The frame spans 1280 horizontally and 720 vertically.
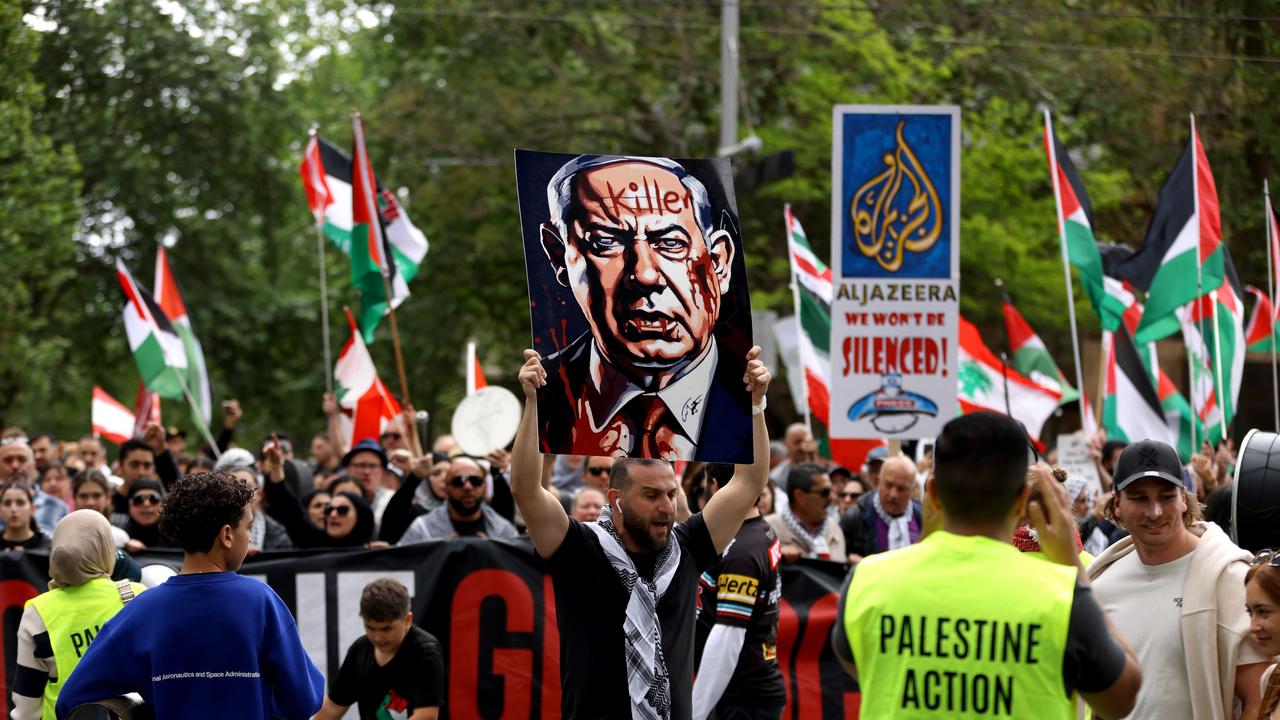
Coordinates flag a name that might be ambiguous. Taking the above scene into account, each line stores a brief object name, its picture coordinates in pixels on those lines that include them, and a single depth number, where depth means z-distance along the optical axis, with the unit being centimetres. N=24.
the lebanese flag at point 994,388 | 1504
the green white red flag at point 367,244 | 1344
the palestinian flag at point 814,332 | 1426
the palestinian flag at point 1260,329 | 1611
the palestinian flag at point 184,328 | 1555
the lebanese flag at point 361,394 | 1414
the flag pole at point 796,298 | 1351
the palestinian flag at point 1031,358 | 1574
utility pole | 2112
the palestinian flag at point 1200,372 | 1242
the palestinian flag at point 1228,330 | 1306
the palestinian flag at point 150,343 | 1502
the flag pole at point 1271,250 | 1310
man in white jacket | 516
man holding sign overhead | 533
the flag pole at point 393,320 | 1165
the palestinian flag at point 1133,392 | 1385
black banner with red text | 928
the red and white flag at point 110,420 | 1625
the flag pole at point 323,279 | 1449
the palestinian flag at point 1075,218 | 1288
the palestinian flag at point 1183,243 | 1238
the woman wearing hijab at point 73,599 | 620
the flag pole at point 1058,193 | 1254
